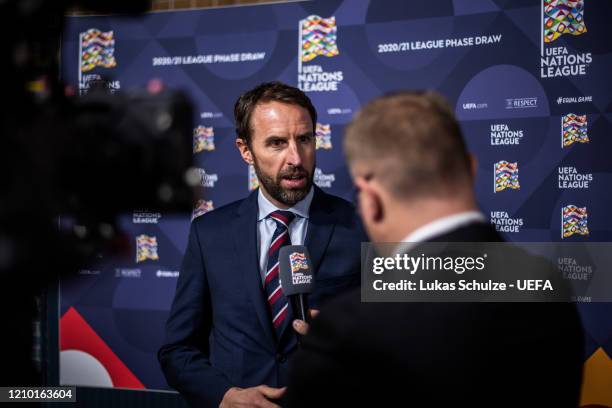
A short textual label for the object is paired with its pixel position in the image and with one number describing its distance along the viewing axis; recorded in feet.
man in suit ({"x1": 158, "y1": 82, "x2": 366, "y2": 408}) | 6.20
